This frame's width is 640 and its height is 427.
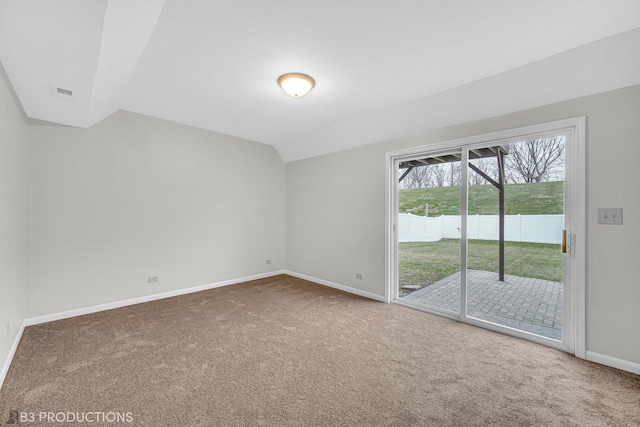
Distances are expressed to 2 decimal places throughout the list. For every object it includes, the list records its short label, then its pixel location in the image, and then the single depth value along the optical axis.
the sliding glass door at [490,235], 2.46
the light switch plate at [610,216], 2.07
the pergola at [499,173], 2.77
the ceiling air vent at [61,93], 2.16
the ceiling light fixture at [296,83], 2.44
